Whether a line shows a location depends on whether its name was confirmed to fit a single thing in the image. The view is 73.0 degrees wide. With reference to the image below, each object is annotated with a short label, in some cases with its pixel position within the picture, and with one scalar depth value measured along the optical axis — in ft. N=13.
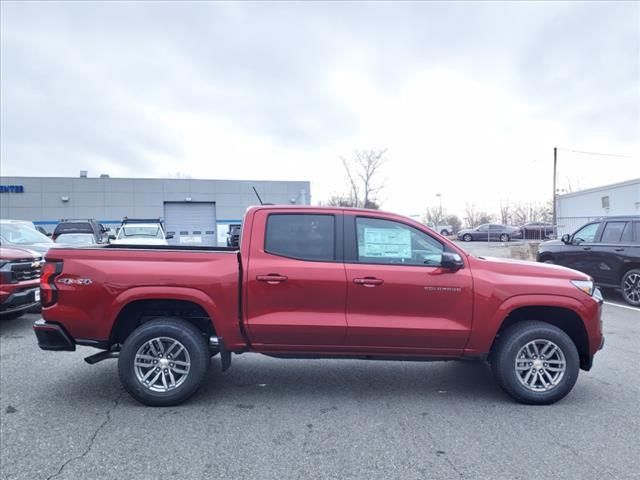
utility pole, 109.11
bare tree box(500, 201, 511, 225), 239.09
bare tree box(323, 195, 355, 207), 178.81
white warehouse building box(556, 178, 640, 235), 65.16
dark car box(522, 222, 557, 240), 101.87
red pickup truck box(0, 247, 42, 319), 21.09
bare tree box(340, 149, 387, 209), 175.92
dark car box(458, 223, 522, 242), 114.62
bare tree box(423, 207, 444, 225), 246.88
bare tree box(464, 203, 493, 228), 236.24
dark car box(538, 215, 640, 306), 29.07
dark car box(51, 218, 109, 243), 55.42
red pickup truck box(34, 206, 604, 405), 13.15
